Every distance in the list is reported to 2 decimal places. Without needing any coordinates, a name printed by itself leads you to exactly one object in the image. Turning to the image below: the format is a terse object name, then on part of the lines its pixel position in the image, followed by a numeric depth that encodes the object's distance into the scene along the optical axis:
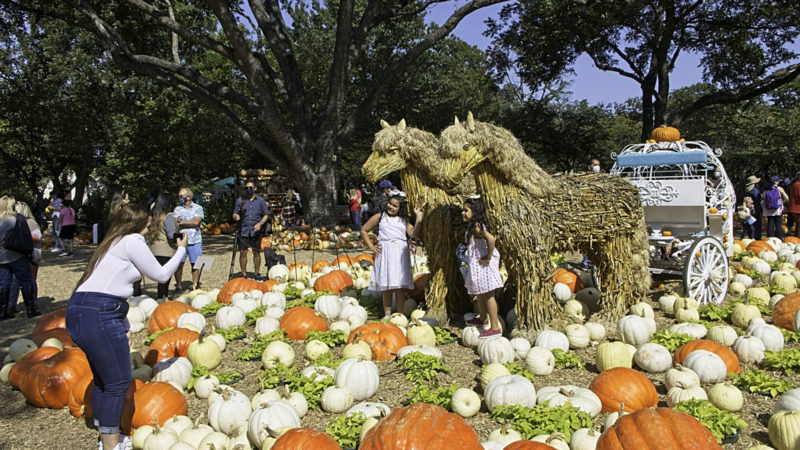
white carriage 7.22
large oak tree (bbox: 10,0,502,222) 14.50
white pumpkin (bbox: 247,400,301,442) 3.82
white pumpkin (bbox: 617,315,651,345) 5.77
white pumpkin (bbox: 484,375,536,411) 4.16
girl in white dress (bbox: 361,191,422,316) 6.64
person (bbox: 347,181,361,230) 19.91
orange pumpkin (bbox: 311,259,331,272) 10.04
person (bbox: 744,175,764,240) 15.45
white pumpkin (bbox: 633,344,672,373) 5.03
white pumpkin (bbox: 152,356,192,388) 5.05
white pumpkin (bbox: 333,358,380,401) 4.69
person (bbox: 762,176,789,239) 13.69
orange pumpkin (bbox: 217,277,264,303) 8.31
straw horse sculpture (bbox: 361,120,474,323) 6.19
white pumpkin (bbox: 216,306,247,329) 6.90
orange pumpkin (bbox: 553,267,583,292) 7.94
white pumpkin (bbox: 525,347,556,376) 5.03
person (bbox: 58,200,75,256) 17.12
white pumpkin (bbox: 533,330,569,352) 5.47
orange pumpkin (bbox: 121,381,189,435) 4.27
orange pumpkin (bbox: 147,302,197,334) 6.94
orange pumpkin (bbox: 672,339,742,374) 4.98
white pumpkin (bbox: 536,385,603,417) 4.02
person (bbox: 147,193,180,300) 8.57
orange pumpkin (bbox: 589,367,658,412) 4.23
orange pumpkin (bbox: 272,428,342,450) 3.21
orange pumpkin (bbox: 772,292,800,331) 6.11
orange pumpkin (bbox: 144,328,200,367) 5.67
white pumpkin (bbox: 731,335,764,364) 5.22
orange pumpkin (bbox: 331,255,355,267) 10.23
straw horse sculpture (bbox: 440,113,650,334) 5.40
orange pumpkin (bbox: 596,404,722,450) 3.07
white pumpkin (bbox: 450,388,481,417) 4.27
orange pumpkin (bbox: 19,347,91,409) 4.93
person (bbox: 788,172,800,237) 13.82
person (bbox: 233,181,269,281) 10.05
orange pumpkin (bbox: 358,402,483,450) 3.07
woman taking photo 3.90
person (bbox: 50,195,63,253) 17.11
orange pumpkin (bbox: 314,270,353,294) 8.55
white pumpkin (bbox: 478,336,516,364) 5.20
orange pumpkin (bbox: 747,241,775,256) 10.48
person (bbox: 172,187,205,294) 9.19
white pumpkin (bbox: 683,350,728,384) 4.71
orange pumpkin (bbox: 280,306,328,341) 6.39
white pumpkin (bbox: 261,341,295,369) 5.45
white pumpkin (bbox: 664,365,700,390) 4.34
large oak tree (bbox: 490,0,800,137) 18.75
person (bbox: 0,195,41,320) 7.97
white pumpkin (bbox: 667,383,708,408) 4.12
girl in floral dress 5.74
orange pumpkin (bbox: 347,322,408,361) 5.68
